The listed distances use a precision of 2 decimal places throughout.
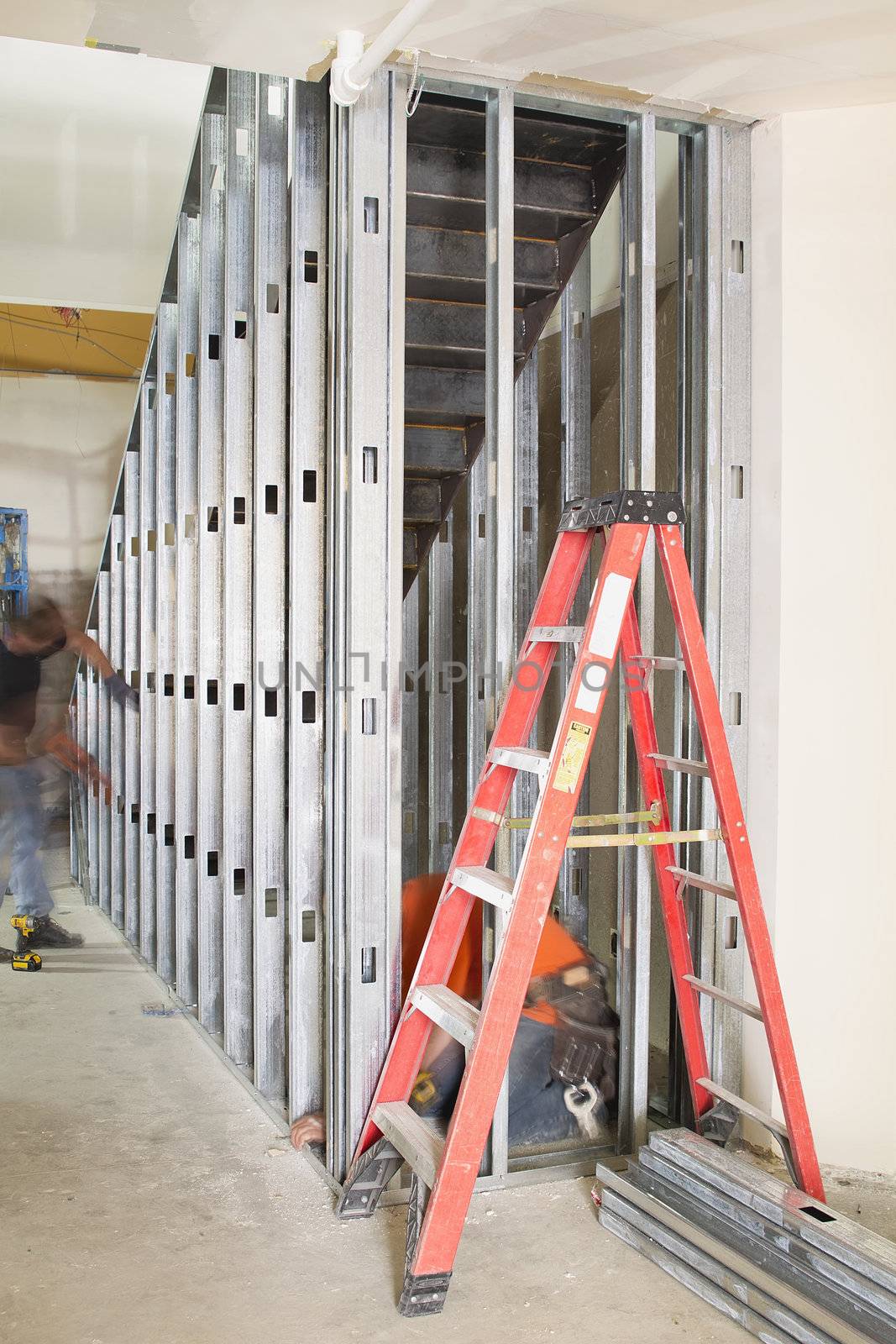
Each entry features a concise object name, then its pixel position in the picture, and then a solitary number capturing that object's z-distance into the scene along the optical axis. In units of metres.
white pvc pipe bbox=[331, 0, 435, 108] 2.16
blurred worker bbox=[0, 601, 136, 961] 4.87
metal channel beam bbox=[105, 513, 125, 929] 5.43
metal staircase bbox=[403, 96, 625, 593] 3.00
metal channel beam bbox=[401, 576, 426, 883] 4.71
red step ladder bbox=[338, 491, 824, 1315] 2.20
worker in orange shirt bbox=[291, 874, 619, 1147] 2.81
